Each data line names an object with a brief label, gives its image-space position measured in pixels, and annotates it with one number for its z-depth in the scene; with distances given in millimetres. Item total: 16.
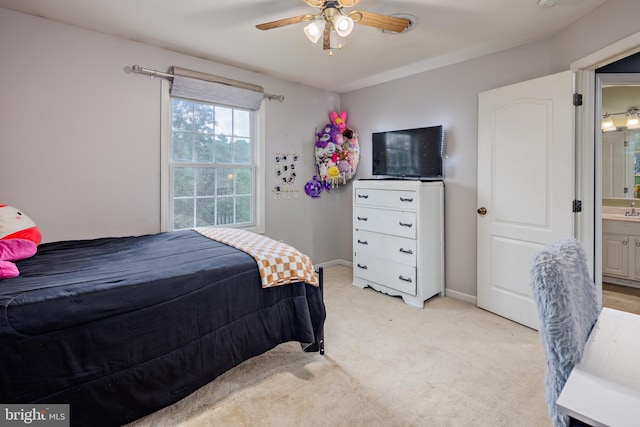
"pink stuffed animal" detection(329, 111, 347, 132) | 4262
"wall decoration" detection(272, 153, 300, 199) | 3895
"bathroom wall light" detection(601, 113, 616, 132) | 3846
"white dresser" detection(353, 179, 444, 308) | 3133
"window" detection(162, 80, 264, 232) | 3127
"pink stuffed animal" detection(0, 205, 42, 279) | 1847
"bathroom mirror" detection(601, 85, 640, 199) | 3727
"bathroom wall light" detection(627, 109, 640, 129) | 3673
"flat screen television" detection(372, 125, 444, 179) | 3336
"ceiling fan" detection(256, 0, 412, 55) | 1863
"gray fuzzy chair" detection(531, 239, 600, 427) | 828
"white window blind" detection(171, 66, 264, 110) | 3010
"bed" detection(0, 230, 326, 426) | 1335
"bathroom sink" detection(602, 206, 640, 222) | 3568
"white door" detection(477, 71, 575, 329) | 2477
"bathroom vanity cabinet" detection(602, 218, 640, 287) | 3496
